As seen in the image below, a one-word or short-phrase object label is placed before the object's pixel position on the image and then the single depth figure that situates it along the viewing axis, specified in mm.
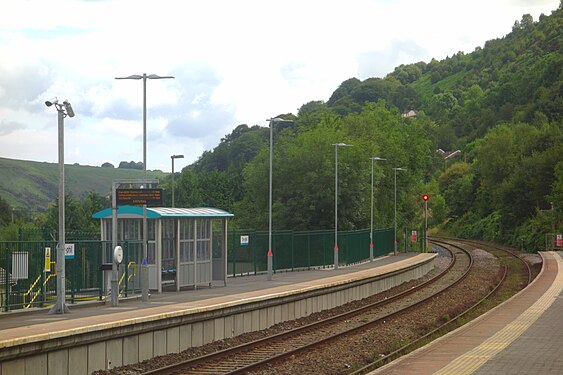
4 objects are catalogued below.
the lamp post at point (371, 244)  62912
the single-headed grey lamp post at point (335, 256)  52594
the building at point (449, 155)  190525
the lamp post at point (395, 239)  76500
